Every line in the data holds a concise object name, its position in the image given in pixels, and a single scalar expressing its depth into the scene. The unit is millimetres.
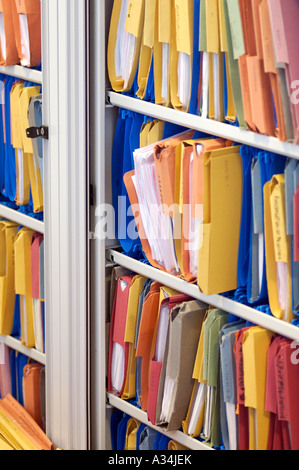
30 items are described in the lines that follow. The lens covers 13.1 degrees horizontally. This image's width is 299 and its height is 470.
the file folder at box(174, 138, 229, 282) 2077
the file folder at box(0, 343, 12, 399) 2647
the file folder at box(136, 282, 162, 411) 2252
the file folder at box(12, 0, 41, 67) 2342
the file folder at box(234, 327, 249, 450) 2078
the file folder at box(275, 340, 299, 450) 2020
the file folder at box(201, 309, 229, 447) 2135
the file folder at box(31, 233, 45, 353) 2462
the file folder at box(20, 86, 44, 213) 2393
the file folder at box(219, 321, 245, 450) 2105
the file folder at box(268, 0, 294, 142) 1917
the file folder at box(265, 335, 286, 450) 2045
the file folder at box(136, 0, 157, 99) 2140
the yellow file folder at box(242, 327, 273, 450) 2053
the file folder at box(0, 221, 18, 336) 2541
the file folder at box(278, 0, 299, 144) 1917
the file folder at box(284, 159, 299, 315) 1961
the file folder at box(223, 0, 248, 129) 1983
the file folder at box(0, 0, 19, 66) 2402
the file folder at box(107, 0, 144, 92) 2177
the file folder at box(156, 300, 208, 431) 2164
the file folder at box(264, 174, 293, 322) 1988
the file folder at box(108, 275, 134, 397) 2311
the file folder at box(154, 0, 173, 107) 2120
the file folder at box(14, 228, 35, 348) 2491
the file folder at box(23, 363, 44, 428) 2547
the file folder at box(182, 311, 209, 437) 2170
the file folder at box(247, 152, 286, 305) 2020
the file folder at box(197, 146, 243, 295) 2053
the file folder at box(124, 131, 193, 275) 2145
